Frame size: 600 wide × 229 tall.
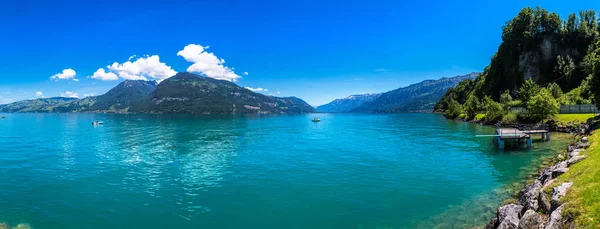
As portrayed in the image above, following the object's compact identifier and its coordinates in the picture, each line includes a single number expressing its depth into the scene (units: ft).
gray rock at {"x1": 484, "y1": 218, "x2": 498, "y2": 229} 70.66
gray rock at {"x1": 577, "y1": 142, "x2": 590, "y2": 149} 130.39
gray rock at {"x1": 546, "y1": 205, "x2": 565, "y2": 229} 52.72
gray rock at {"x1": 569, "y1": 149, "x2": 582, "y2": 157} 116.57
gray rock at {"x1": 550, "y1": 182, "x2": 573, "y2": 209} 61.41
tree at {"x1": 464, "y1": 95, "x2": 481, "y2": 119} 536.42
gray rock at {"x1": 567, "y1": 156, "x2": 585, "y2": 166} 97.41
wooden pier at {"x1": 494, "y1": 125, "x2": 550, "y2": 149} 206.08
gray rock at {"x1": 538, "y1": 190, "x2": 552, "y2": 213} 63.36
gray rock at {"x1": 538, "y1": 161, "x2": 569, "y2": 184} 89.62
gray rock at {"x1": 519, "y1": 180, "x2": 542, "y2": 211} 68.85
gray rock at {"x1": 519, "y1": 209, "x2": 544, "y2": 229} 57.79
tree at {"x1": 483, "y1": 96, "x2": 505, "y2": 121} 410.52
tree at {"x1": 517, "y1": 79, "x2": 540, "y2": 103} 394.03
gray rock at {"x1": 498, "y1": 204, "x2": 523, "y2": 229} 62.05
